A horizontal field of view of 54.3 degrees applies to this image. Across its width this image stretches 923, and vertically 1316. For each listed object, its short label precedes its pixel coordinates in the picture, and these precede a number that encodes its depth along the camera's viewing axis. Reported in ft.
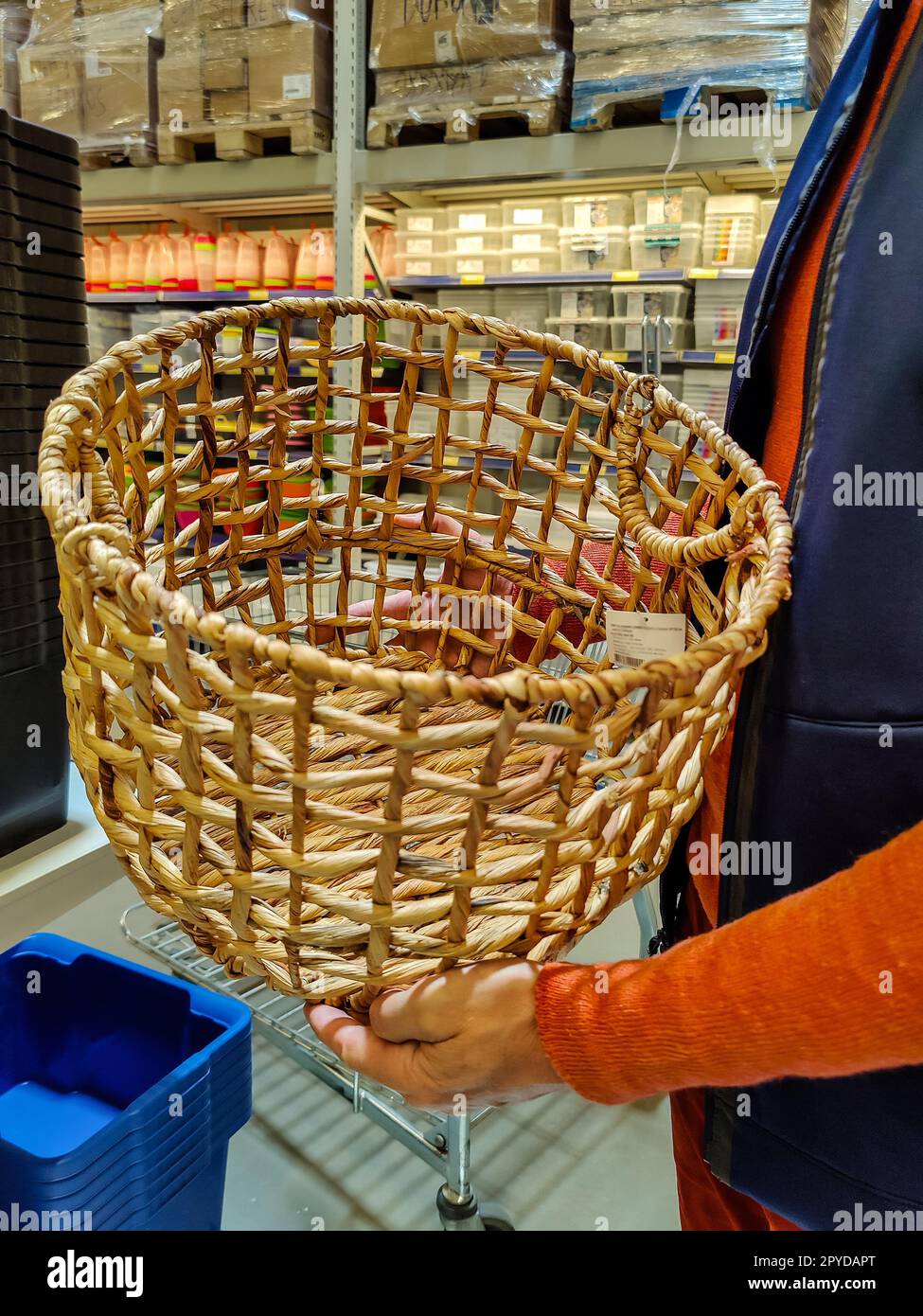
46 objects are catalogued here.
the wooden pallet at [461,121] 7.61
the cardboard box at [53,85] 9.23
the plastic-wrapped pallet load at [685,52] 6.75
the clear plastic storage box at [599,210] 8.31
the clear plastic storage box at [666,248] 8.10
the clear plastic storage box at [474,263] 8.93
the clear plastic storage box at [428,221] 8.98
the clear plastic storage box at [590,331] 8.71
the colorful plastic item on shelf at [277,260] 9.84
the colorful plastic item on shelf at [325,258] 9.46
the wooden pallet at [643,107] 7.04
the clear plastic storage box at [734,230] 7.95
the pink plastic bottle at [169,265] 10.36
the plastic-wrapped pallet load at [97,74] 8.88
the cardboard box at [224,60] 8.34
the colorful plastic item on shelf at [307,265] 9.60
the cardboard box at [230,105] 8.51
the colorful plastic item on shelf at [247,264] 9.89
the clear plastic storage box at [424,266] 9.06
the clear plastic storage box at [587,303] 8.63
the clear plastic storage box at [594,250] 8.39
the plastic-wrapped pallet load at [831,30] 6.93
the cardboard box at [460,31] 7.36
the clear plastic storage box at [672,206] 7.99
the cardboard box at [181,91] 8.64
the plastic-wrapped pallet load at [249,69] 8.12
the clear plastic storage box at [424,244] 9.01
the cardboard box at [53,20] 9.16
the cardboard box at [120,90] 8.91
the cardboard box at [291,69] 8.10
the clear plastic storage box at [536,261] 8.72
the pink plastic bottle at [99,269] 10.96
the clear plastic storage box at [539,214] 8.65
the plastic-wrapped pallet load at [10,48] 9.80
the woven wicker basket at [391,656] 1.26
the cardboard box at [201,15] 8.26
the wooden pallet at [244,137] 8.27
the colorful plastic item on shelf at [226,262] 10.02
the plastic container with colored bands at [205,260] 10.15
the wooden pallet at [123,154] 9.22
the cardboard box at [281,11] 8.01
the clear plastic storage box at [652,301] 8.23
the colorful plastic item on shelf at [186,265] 10.31
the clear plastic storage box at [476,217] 8.86
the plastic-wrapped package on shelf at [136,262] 10.62
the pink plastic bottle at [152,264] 10.49
